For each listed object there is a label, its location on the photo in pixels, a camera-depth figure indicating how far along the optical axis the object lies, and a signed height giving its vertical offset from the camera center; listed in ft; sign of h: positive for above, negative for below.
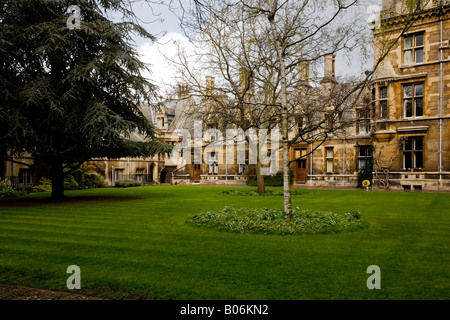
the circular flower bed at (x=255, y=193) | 69.75 -5.58
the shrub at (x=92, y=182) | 100.17 -4.44
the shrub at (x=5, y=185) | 73.92 -3.86
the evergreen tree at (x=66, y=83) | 50.57 +14.00
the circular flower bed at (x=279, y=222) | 27.99 -4.95
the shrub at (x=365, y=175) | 94.73 -2.44
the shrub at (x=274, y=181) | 113.60 -4.84
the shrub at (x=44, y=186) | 87.45 -4.88
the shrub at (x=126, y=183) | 111.55 -5.43
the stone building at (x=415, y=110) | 80.69 +13.80
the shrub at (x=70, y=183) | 93.19 -4.44
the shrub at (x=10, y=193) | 68.34 -5.36
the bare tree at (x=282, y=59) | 28.70 +16.16
